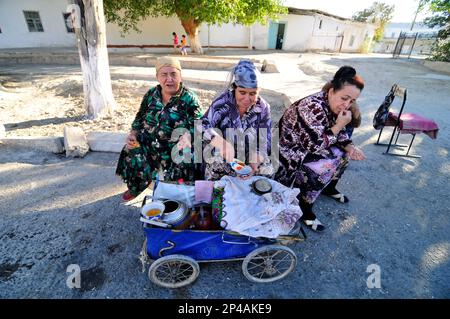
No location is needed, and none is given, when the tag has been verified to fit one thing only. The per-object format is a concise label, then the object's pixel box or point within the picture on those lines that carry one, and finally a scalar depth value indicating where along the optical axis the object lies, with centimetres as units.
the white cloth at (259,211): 195
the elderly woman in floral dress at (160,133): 253
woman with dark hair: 240
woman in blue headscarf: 228
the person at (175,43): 1633
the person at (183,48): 1444
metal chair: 388
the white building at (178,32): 1617
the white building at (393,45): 3562
